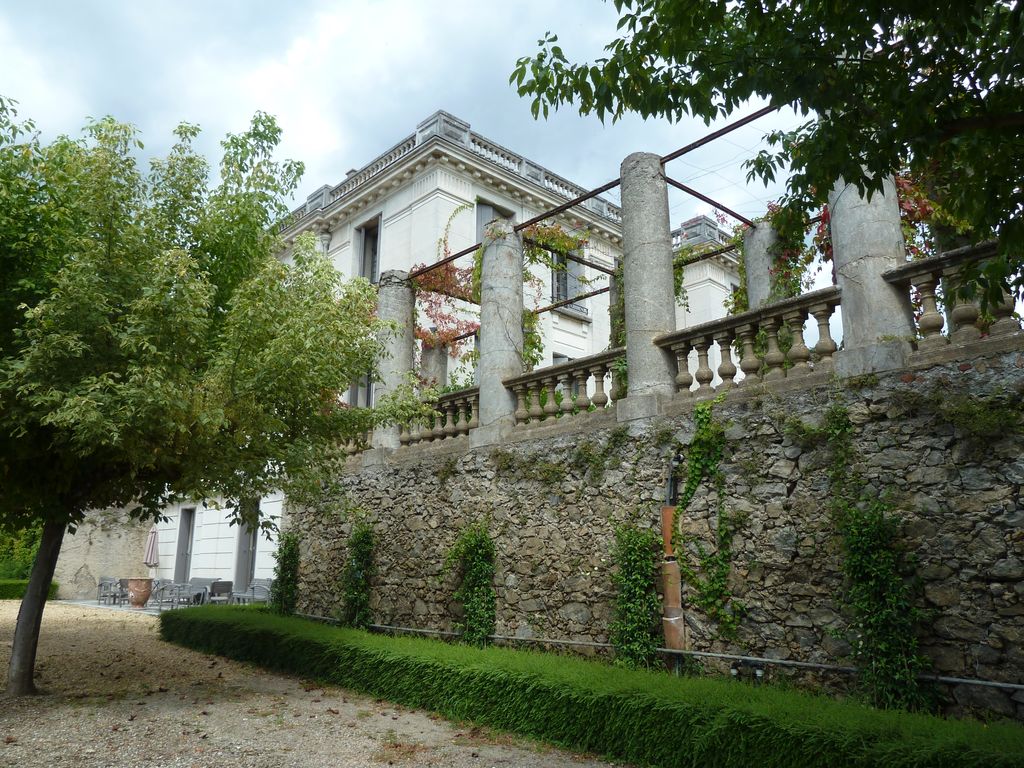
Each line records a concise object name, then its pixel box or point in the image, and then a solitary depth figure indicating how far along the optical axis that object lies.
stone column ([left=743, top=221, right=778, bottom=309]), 11.02
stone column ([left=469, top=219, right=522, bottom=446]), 10.09
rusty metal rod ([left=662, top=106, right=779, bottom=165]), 8.19
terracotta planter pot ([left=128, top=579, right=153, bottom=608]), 21.27
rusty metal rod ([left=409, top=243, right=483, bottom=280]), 11.34
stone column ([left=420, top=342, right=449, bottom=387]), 15.75
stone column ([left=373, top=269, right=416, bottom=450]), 12.07
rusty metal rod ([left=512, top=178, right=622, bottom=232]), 9.28
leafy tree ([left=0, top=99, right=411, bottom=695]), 6.89
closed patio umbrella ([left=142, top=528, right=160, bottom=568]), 22.62
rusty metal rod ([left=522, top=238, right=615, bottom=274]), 12.18
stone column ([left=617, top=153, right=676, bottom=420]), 8.33
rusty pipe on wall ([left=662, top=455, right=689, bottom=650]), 7.32
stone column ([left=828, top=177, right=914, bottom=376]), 6.56
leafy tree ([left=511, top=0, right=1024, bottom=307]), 4.12
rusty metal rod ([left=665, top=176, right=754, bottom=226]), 9.64
